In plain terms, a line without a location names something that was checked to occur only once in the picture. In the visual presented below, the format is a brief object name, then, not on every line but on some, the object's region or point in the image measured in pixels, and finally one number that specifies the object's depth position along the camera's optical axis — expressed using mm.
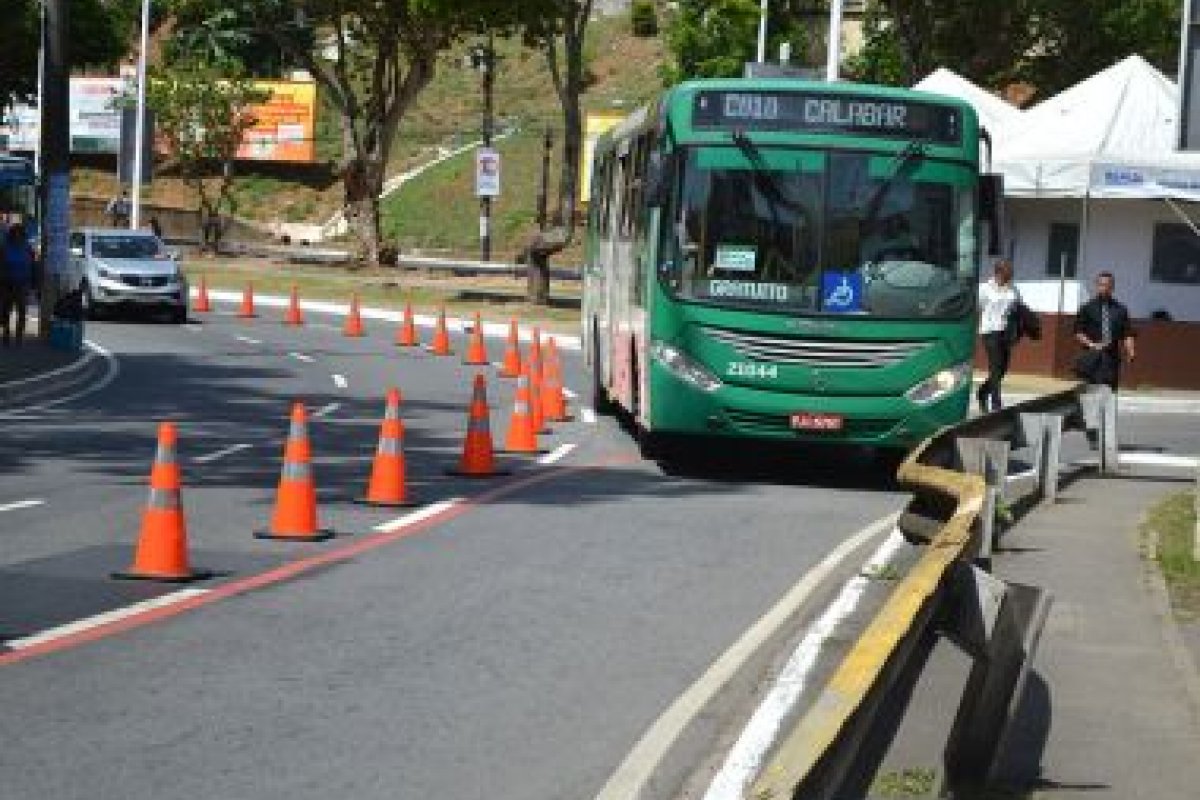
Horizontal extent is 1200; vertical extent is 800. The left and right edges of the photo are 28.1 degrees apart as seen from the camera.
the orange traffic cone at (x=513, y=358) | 33906
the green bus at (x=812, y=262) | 20078
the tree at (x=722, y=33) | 66062
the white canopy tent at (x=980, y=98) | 43031
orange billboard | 104688
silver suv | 43844
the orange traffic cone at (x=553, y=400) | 27359
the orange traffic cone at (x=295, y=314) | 46406
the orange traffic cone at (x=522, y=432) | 22484
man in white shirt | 28438
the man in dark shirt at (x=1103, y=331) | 24906
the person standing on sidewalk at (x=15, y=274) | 35219
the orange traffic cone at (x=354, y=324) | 43625
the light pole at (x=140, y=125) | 54906
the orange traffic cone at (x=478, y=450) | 19828
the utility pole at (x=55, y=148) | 34312
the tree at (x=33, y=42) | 56469
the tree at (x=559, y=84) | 49781
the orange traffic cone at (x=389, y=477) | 17262
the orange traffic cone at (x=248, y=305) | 48594
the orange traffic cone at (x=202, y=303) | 50594
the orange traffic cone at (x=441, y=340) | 39750
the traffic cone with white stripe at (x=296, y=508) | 15227
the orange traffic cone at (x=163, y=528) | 13141
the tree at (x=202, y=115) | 73812
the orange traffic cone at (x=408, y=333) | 41500
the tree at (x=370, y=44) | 51938
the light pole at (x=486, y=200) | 75188
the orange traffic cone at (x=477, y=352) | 37406
